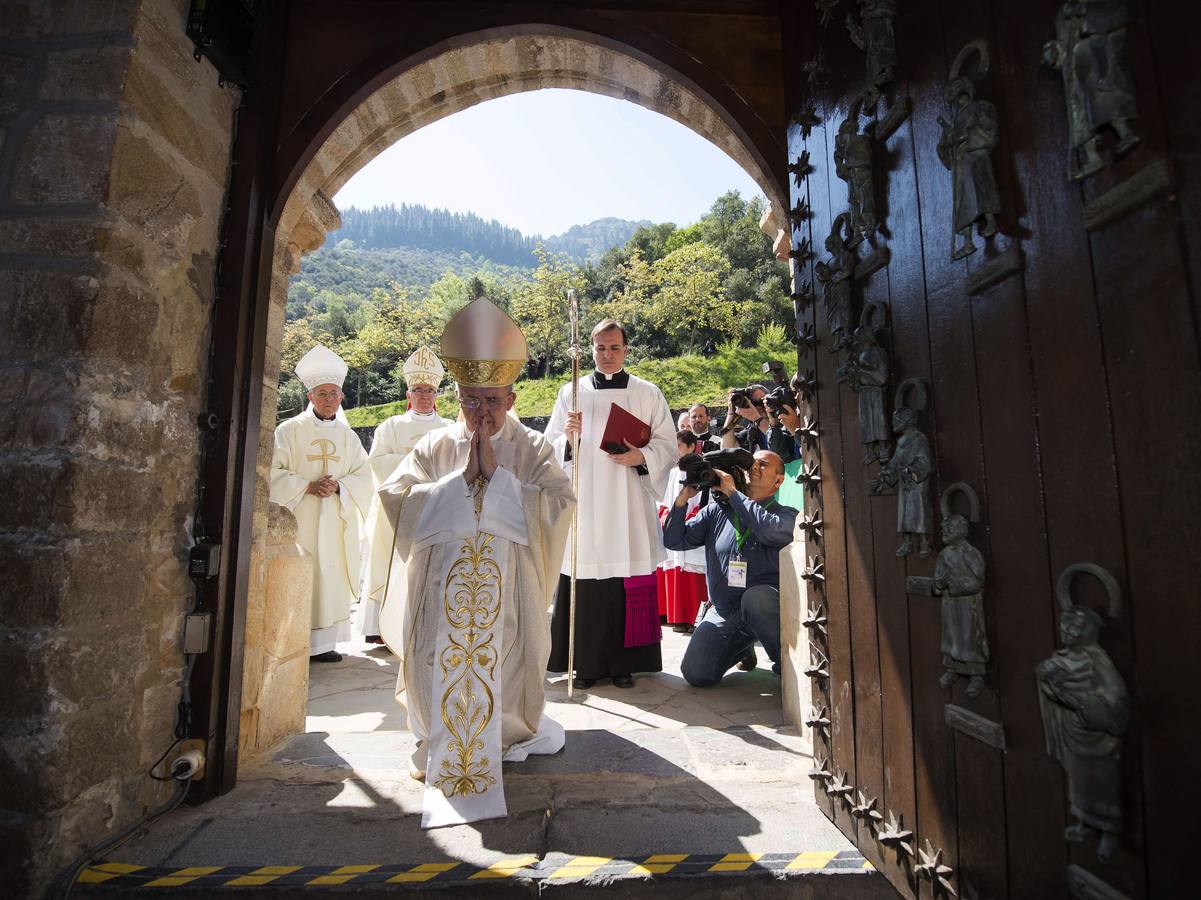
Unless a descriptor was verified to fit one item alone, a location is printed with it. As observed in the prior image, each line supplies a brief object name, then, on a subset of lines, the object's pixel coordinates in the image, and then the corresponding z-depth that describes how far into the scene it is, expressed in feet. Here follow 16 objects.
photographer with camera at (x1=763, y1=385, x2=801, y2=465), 14.16
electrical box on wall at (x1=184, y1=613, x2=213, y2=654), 7.59
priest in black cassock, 13.15
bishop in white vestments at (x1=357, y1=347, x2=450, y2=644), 15.80
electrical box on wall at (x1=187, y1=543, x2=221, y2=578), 7.69
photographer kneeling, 12.34
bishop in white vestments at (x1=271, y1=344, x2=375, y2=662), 15.75
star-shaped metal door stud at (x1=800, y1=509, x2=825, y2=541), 7.66
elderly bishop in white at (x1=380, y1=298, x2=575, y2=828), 8.28
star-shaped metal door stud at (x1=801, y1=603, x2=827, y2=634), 7.69
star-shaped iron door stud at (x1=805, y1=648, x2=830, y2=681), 7.54
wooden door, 3.40
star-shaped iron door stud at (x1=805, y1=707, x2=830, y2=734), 7.43
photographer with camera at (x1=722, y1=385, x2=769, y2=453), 17.29
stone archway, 9.29
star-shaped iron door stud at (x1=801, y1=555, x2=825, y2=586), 7.65
